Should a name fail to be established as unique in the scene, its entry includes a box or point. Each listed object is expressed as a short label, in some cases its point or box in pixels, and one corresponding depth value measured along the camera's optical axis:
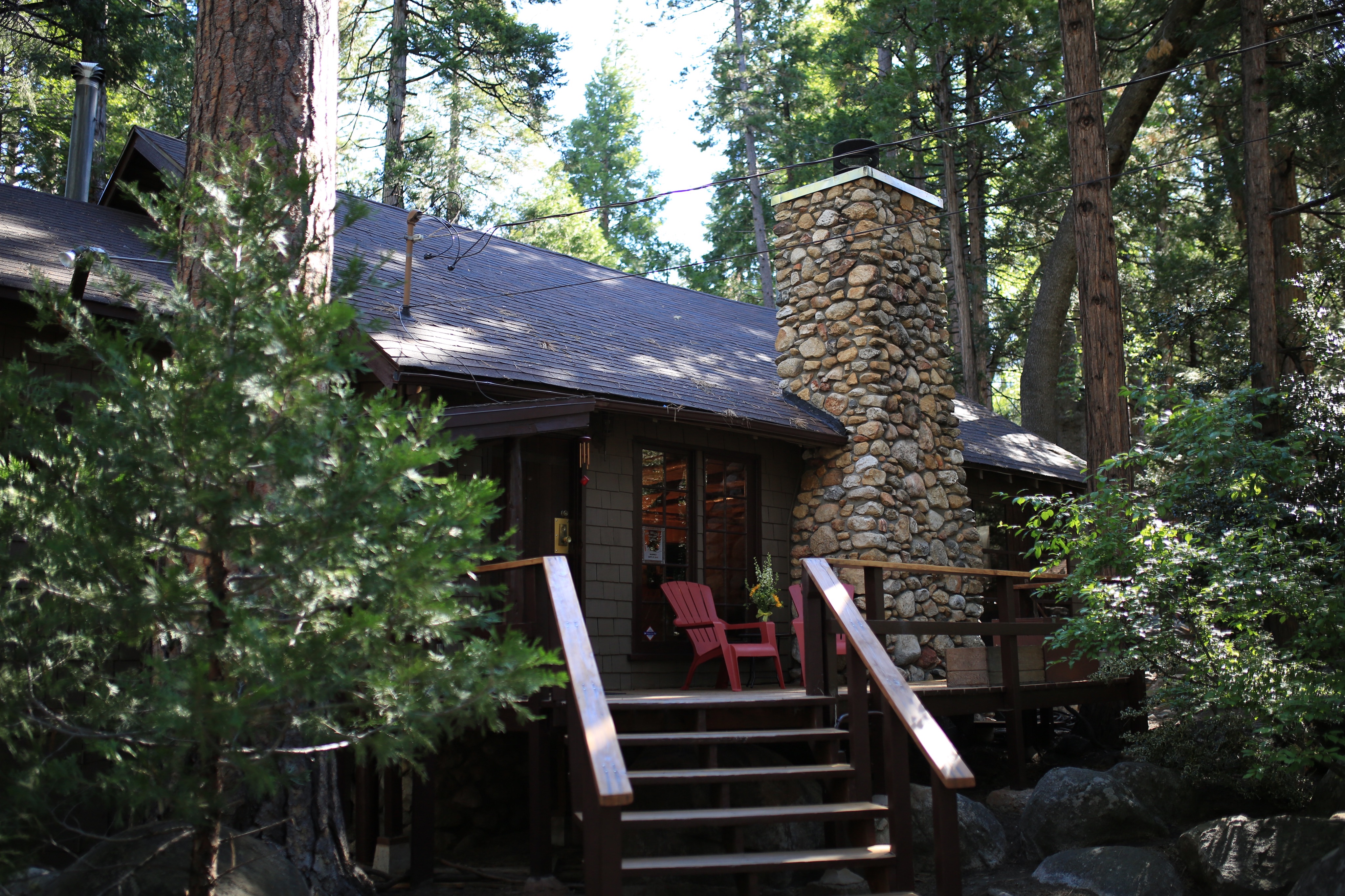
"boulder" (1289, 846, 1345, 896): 4.57
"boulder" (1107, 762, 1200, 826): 6.50
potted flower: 8.23
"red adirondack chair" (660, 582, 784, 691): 7.23
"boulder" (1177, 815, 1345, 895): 5.25
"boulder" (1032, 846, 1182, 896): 5.17
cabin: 4.93
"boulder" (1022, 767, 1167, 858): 6.01
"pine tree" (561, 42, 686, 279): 28.55
